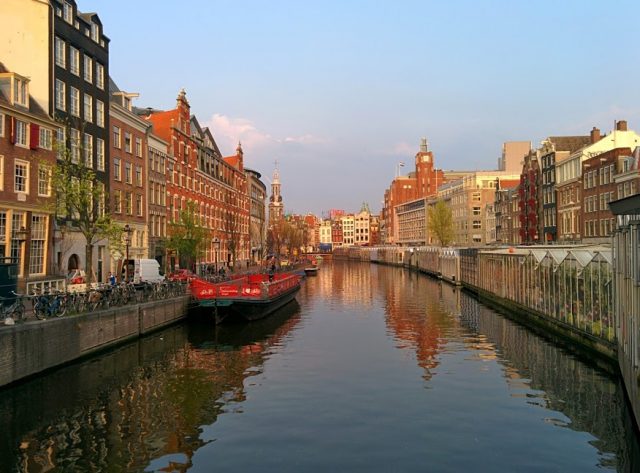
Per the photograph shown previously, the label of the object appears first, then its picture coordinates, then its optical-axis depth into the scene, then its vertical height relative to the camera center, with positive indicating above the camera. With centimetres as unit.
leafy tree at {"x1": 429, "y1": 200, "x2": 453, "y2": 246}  13575 +697
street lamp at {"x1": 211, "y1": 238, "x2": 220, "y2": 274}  8856 +71
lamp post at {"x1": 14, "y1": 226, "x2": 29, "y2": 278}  3758 +102
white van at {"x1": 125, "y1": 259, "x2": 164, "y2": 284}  4460 -133
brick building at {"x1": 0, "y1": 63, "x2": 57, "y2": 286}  3646 +527
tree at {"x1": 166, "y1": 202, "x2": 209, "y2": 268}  6022 +207
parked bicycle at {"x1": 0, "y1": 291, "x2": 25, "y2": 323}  2298 -227
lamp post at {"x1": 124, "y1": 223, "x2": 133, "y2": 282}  4318 -111
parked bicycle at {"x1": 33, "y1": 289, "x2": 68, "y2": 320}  2510 -227
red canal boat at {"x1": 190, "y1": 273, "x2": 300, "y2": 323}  4100 -329
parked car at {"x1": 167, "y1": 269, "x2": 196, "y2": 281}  5071 -199
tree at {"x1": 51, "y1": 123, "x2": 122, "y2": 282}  3269 +365
